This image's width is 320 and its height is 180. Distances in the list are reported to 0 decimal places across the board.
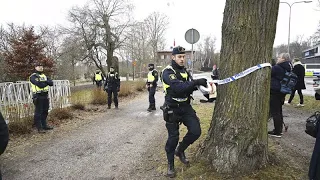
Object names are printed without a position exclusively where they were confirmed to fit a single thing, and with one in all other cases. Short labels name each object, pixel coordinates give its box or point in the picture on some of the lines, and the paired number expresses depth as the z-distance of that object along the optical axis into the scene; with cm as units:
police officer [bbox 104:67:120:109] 1068
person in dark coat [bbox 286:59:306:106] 891
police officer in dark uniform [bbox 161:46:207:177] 372
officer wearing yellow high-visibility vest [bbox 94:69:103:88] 2032
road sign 995
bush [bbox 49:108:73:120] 831
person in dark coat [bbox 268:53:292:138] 539
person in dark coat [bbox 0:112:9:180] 220
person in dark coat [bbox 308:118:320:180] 300
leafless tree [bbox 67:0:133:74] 3180
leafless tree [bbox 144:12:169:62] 4312
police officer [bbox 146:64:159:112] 1011
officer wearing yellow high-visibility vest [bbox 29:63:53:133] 680
